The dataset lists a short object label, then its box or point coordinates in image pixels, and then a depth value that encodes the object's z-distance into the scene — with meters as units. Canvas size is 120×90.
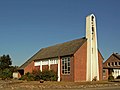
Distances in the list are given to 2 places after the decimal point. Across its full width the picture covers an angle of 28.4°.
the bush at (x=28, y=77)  52.72
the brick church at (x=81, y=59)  46.47
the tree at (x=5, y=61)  87.81
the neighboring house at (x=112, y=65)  57.02
